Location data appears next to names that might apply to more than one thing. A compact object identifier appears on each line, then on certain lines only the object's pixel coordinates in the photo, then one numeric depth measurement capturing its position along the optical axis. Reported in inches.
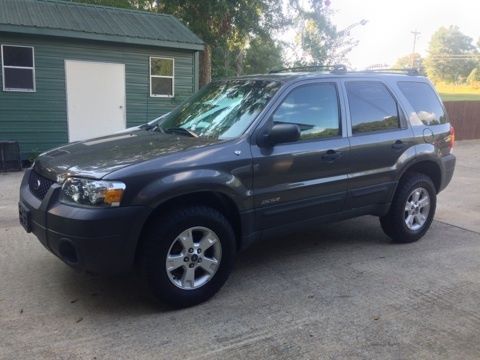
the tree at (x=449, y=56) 3080.7
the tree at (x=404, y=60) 2891.2
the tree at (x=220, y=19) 698.8
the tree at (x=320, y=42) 1183.6
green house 424.2
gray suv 132.7
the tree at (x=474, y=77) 2539.4
